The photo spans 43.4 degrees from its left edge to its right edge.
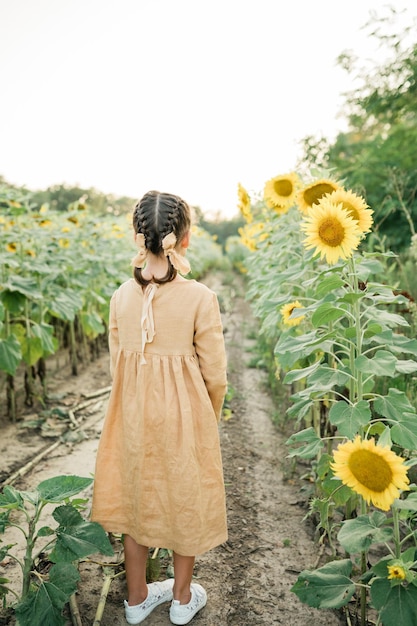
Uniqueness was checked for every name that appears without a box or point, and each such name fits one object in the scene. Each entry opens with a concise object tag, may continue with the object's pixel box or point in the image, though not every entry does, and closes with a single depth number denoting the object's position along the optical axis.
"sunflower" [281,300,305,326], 2.54
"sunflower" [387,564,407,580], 1.38
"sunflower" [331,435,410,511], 1.40
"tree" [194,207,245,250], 44.92
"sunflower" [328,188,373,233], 1.85
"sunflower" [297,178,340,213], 2.19
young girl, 1.86
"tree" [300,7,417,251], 6.48
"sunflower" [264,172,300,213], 2.98
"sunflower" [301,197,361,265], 1.78
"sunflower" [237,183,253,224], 3.75
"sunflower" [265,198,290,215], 3.09
